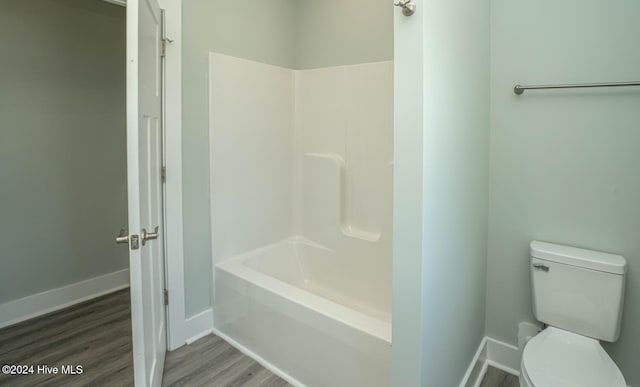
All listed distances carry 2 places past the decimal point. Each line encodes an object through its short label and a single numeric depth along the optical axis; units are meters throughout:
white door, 1.20
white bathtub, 1.46
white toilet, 1.31
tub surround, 1.96
